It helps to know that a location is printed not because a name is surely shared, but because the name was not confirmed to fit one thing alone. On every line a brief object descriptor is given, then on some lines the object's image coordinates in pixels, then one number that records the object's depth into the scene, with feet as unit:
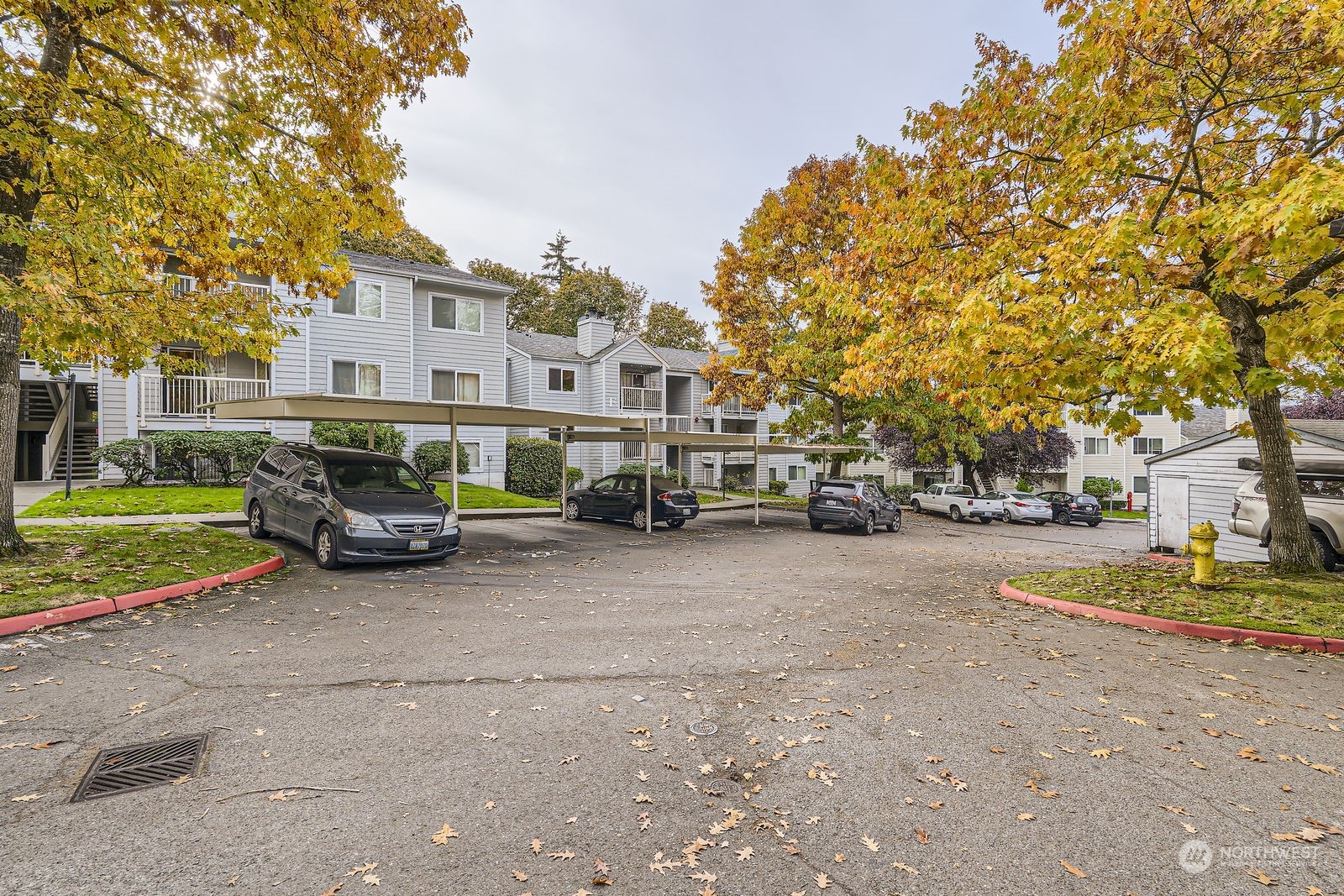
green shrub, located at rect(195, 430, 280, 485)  63.00
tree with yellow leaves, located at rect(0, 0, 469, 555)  25.35
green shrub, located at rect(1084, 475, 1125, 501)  136.77
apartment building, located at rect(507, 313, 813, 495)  101.55
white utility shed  40.65
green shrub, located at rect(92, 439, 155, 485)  58.39
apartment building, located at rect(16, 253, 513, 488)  65.16
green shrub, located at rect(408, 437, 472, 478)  76.18
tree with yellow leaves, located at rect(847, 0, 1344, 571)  23.45
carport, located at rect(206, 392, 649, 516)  38.04
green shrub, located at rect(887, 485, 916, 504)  119.28
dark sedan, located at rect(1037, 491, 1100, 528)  94.89
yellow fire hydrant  29.91
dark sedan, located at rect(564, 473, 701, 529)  59.62
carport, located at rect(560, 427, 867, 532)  58.29
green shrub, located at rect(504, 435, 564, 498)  84.94
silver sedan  92.84
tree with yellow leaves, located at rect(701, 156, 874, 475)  80.59
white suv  36.29
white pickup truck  90.07
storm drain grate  11.10
